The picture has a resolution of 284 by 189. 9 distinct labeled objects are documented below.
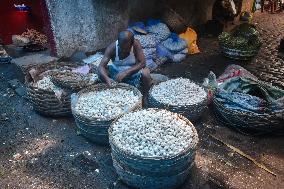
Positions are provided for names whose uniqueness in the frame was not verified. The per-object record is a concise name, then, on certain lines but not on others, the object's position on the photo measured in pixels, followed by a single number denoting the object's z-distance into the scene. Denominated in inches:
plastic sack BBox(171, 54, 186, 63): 279.0
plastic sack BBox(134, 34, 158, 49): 264.7
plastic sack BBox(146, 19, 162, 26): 290.4
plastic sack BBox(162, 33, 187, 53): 278.2
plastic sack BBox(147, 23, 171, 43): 278.5
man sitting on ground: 195.3
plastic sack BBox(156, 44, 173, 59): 277.4
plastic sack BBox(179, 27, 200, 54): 296.0
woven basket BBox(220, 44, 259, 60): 282.1
